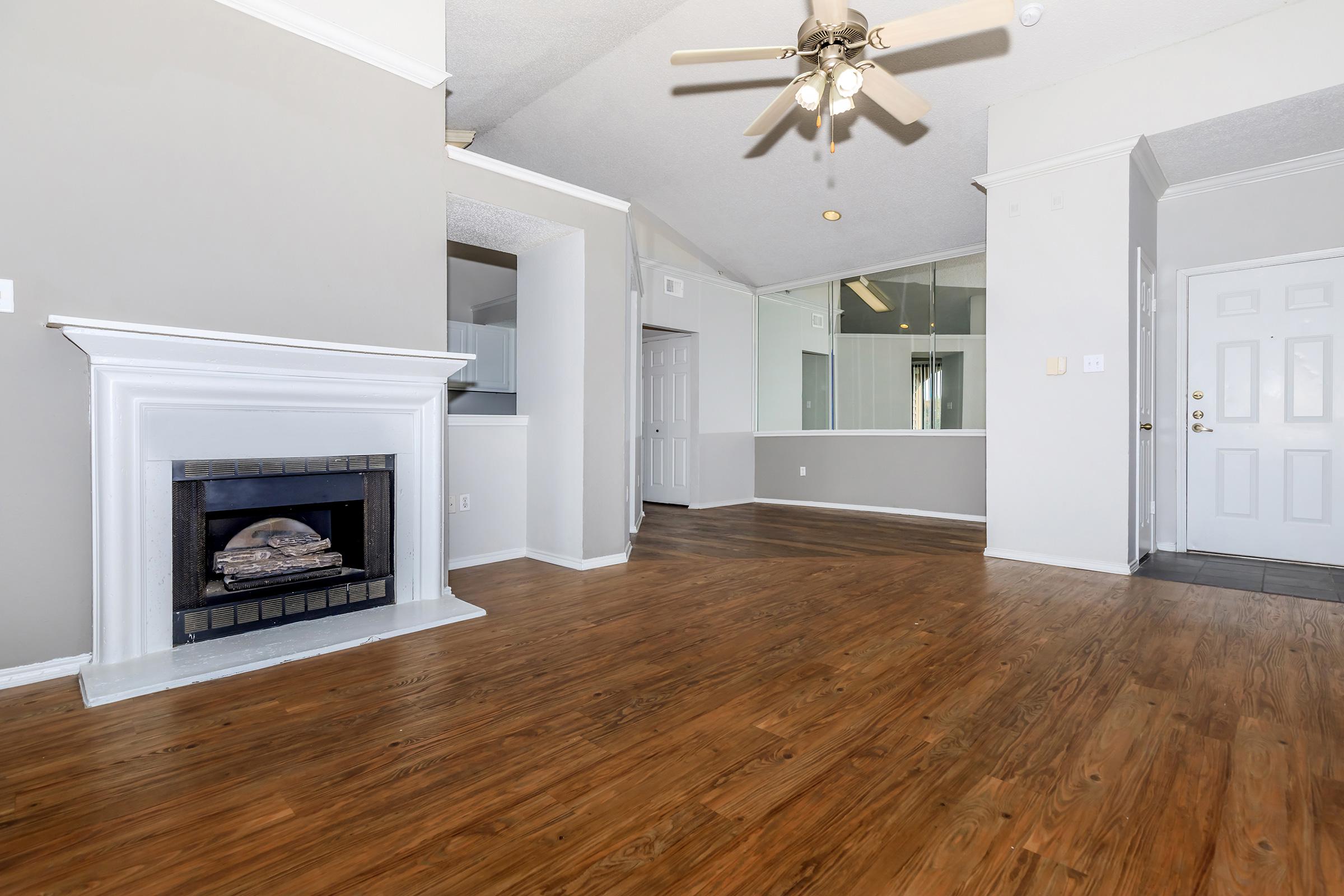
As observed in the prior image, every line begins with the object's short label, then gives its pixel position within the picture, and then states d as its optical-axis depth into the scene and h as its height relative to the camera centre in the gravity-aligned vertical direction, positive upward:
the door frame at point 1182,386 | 4.38 +0.39
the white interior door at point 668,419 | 7.05 +0.25
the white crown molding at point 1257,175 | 3.88 +1.74
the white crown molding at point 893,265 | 6.00 +1.82
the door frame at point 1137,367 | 3.87 +0.53
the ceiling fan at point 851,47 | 2.37 +1.60
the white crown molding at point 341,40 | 2.54 +1.73
